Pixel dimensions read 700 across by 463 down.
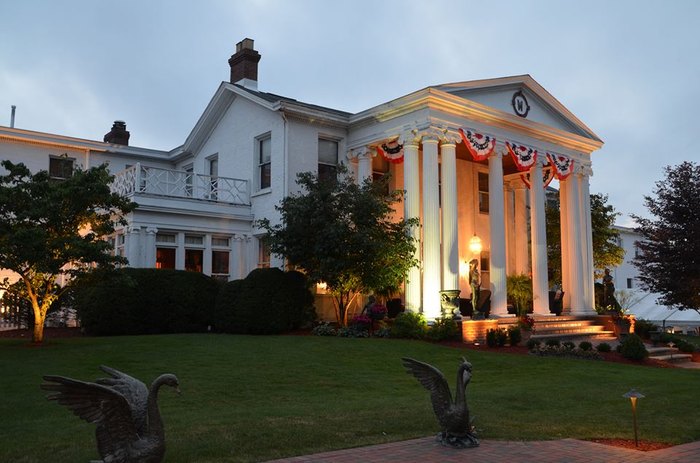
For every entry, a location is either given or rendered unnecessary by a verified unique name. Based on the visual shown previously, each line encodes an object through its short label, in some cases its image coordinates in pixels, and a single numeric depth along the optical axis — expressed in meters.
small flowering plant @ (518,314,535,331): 20.11
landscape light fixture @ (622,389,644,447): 7.42
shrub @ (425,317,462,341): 18.34
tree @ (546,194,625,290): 28.72
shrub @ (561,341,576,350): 17.60
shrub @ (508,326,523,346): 18.45
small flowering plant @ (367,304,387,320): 19.48
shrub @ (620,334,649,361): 17.20
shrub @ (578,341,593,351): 17.66
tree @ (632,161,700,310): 23.28
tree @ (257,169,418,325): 18.53
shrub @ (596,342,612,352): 18.00
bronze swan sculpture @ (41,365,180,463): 4.96
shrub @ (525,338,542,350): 17.75
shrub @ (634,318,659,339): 22.39
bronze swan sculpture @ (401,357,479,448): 7.08
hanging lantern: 25.11
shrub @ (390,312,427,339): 18.77
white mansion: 20.64
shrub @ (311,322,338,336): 18.61
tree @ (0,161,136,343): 14.50
